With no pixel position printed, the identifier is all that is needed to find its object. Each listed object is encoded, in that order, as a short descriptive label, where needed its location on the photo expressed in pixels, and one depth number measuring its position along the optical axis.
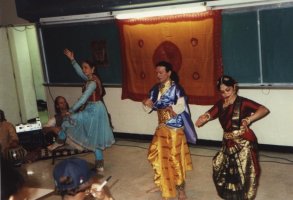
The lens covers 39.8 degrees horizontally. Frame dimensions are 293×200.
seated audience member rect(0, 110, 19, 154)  6.47
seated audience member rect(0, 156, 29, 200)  1.84
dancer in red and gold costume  4.30
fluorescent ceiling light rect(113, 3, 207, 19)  6.11
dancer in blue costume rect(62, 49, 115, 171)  6.12
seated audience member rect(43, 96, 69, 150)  7.05
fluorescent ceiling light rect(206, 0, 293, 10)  5.82
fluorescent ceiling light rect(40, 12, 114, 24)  7.49
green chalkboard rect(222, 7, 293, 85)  5.88
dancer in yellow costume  4.80
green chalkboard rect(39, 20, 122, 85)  7.68
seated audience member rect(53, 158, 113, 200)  2.26
